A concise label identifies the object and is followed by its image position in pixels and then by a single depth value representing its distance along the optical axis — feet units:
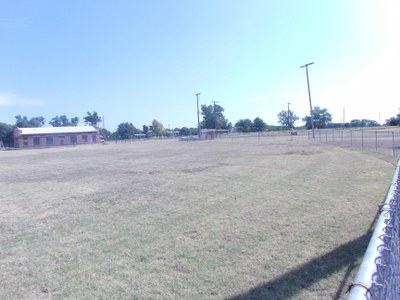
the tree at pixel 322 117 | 429.63
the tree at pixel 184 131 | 498.73
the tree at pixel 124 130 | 461.37
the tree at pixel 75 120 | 607.61
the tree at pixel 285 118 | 466.70
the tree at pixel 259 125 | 459.73
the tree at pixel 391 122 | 310.72
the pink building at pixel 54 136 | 301.43
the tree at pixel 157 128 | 479.82
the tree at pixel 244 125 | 463.01
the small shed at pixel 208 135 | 297.49
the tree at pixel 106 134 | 481.26
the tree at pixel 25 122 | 452.35
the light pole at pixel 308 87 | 154.51
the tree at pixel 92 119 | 533.14
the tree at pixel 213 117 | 469.57
